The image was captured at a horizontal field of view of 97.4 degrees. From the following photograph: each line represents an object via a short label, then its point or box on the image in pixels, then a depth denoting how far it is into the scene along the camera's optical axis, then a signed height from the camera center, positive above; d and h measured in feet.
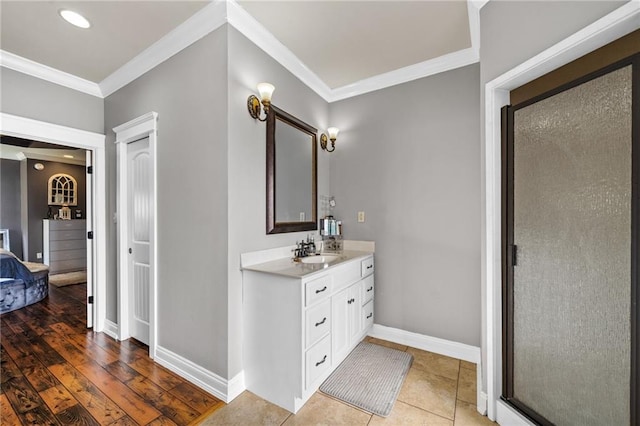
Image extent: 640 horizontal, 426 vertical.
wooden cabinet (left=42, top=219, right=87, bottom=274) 18.42 -2.20
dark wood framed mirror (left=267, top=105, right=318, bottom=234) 7.61 +1.13
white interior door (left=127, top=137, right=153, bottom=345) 8.52 -0.73
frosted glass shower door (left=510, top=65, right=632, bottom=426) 3.96 -0.70
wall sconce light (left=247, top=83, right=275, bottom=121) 6.77 +2.73
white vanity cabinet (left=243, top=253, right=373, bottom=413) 5.89 -2.72
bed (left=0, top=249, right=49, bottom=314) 11.84 -3.14
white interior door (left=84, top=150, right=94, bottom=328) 9.98 -1.08
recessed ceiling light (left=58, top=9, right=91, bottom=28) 6.35 +4.52
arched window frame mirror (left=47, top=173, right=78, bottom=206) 20.12 +1.62
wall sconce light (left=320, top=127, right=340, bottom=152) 9.98 +2.65
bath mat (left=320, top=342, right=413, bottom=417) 6.12 -4.14
